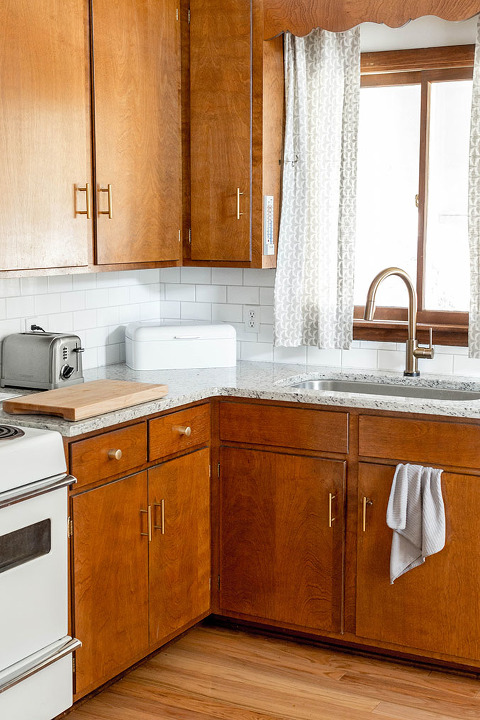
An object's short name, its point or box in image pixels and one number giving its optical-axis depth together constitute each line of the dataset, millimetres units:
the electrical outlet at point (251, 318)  3779
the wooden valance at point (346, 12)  3047
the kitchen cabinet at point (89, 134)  2662
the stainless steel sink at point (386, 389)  3316
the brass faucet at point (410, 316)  3242
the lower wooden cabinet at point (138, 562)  2635
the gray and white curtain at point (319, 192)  3422
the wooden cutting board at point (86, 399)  2572
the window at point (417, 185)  3398
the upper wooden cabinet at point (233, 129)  3332
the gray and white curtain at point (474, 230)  3193
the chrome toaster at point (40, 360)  2943
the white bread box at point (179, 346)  3441
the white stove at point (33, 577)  2281
